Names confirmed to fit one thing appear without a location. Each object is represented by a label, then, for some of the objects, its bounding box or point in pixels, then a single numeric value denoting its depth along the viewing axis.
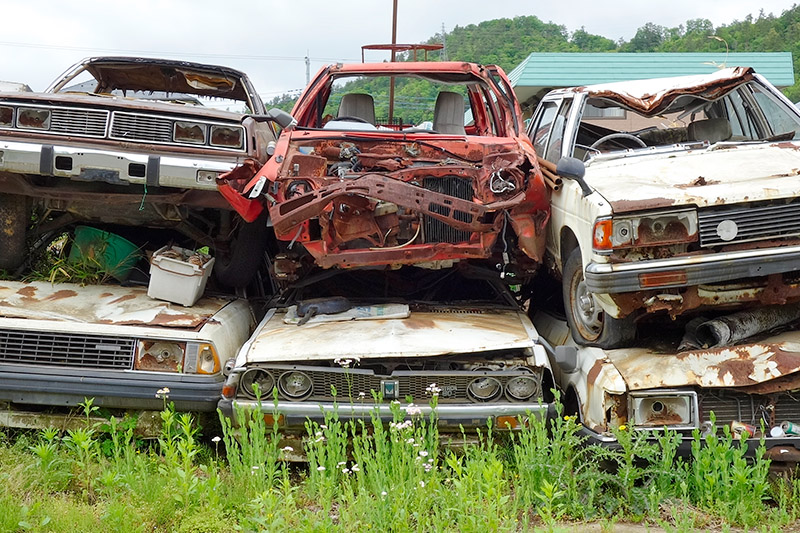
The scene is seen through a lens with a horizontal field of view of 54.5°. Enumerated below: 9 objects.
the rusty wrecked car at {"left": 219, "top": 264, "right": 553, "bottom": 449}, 4.31
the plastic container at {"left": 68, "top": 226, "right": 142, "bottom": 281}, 5.85
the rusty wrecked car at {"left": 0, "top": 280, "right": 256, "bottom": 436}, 4.53
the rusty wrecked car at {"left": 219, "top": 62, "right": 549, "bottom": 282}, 4.97
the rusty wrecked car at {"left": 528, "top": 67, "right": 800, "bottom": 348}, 4.15
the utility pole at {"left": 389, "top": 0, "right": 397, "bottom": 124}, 13.16
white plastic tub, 5.38
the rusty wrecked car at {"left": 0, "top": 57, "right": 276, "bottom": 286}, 5.27
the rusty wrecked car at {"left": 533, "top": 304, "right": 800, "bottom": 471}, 3.99
